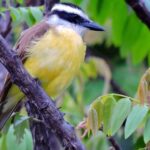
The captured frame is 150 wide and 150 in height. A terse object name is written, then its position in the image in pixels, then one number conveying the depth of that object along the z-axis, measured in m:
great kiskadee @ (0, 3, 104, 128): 5.78
